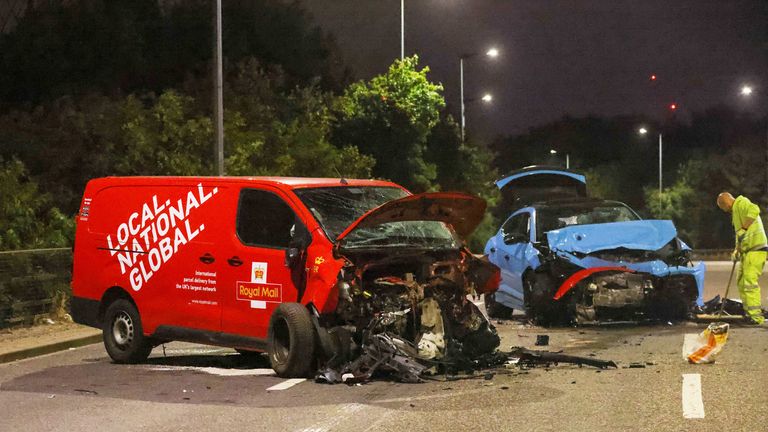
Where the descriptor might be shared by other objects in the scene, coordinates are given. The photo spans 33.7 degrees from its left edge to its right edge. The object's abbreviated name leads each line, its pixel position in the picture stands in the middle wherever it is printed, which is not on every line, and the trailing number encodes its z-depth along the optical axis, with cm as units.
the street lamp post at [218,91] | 2052
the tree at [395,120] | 3603
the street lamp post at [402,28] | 3853
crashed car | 1538
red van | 1105
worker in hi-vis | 1605
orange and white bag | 1163
